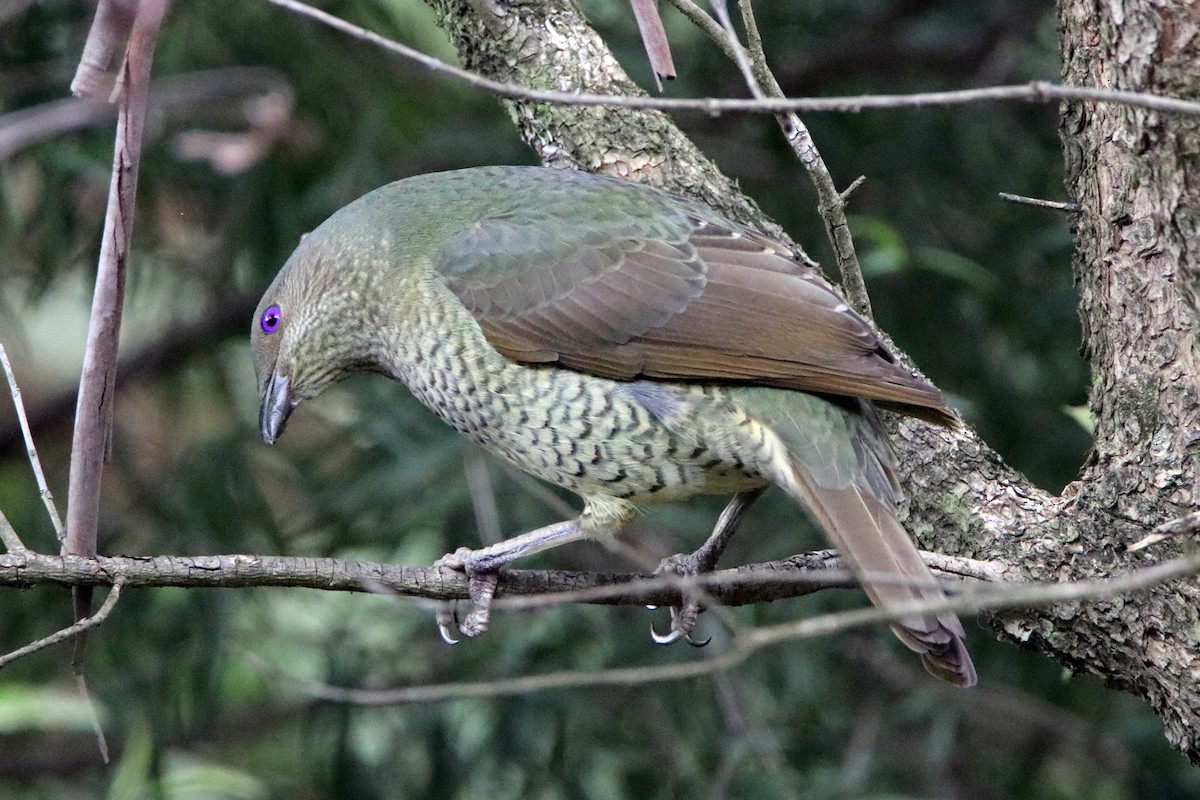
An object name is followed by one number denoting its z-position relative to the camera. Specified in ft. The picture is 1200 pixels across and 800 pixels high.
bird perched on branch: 21.74
